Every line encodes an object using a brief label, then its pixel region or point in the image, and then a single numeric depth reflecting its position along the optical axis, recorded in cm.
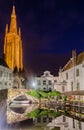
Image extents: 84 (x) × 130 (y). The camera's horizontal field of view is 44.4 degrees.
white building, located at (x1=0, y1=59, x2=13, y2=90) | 2692
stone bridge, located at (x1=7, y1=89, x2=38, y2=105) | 2314
